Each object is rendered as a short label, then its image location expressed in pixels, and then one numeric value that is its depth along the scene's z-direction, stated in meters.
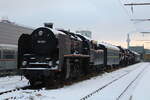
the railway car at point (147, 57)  91.43
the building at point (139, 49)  111.11
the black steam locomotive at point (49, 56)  13.02
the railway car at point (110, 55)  25.88
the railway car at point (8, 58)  20.35
